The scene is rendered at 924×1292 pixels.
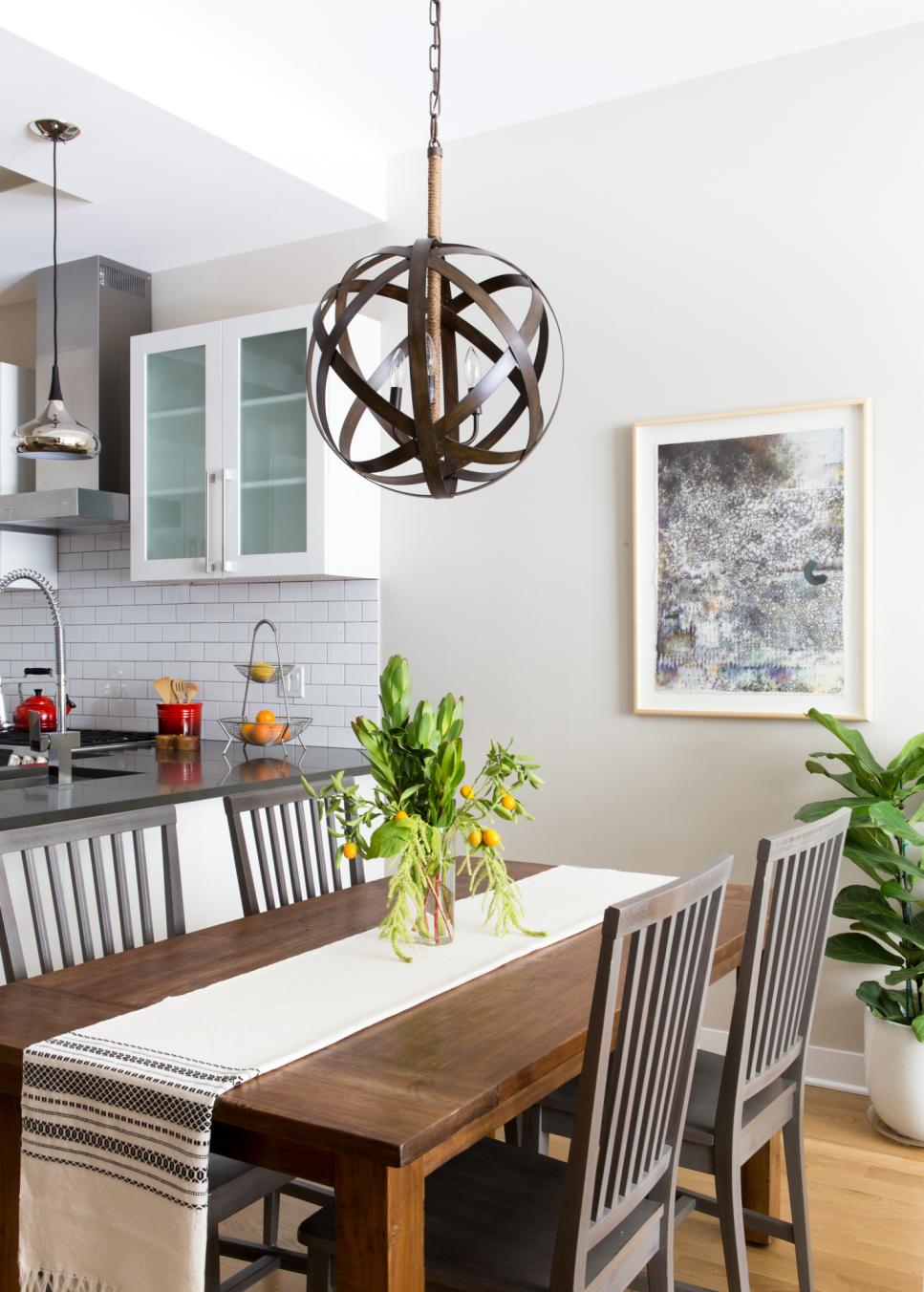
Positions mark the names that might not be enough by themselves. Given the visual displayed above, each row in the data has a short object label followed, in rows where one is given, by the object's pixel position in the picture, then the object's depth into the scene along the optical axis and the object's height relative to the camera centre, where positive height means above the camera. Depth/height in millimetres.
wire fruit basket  3844 -303
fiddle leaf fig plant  2918 -617
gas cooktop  4203 -387
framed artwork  3234 +210
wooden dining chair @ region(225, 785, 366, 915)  2500 -483
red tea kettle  4410 -283
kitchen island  2854 -408
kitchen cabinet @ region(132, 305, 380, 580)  3861 +571
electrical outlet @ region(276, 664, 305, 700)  4227 -176
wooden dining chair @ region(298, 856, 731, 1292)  1479 -734
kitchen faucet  3020 -276
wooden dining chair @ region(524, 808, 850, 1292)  1940 -726
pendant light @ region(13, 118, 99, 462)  3230 +560
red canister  4184 -300
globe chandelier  1751 +437
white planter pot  2922 -1095
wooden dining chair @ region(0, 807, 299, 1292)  1934 -520
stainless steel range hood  4305 +989
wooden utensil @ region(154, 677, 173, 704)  4293 -200
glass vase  2025 -470
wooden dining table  1327 -549
